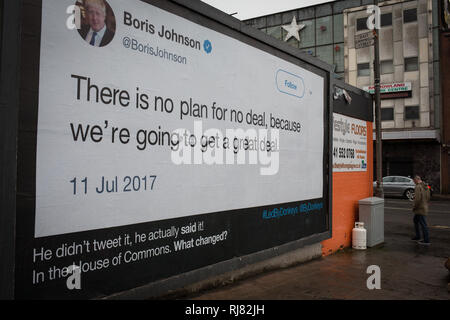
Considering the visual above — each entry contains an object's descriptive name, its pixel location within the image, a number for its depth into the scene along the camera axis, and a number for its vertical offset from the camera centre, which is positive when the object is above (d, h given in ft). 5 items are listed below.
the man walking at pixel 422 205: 32.65 -2.71
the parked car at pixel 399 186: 75.66 -2.48
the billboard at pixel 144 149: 10.95 +0.88
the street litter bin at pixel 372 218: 31.22 -3.76
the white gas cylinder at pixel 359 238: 30.60 -5.26
